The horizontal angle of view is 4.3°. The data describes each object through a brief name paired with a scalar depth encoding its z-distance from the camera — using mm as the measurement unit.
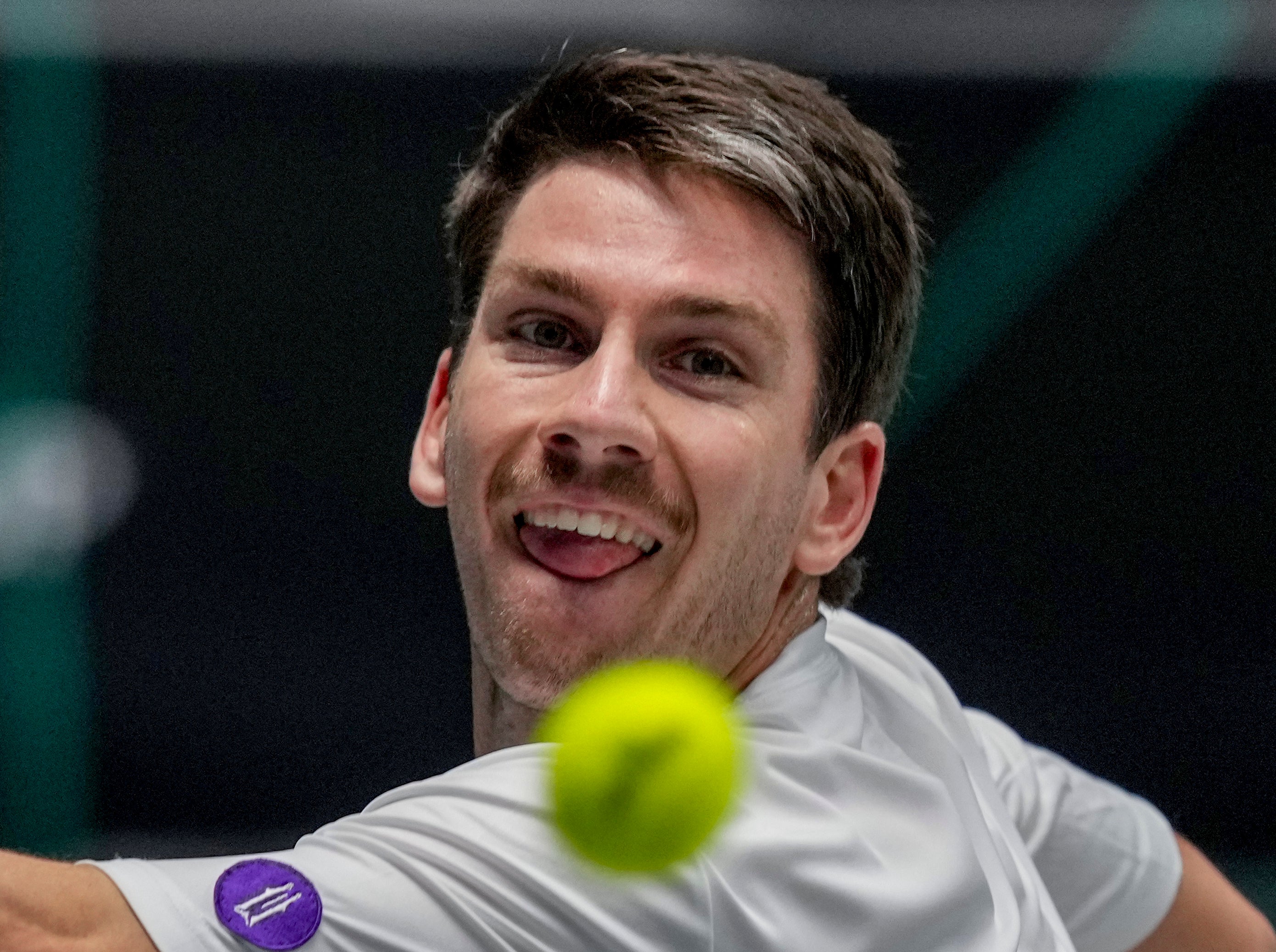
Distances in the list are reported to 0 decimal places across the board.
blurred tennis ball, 5865
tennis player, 5865
